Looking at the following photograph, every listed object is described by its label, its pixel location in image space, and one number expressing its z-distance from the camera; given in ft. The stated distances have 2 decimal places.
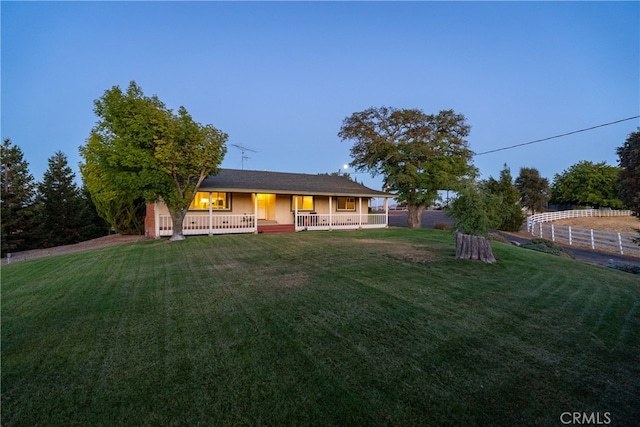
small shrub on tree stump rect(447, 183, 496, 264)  25.18
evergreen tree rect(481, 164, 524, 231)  75.82
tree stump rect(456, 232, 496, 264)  25.04
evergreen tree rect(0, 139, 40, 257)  60.70
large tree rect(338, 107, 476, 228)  63.10
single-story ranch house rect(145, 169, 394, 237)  47.62
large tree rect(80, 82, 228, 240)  37.70
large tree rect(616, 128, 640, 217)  46.86
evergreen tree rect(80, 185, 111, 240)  73.51
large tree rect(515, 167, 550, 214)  116.98
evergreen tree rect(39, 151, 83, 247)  69.05
